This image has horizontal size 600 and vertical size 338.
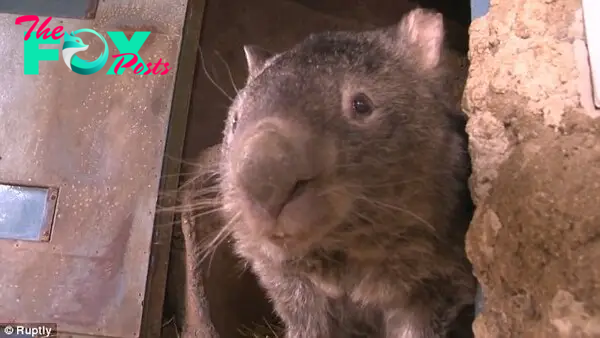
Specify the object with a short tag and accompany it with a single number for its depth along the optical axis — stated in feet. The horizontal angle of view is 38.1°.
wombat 2.03
